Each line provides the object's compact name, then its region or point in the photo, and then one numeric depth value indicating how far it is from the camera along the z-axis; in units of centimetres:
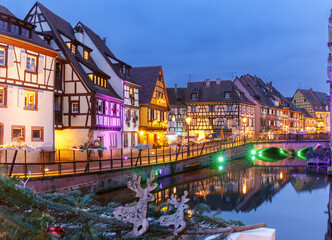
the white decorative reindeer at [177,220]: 305
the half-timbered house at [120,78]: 3375
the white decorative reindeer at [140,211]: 295
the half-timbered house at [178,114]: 5903
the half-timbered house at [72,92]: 2714
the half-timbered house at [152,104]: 3934
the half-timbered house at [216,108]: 5634
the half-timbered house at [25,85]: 2047
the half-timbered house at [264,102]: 6303
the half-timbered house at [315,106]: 9062
